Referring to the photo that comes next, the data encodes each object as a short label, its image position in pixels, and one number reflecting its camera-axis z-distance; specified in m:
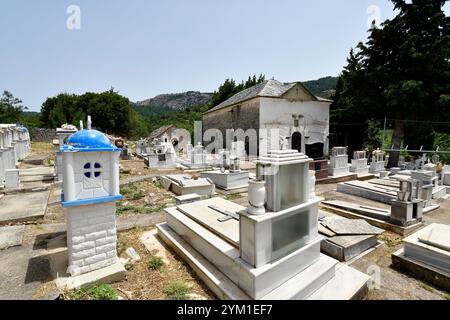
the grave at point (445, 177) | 11.30
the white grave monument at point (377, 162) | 16.44
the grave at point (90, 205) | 3.79
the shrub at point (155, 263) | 4.45
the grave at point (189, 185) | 9.68
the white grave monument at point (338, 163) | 14.41
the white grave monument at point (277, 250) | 3.30
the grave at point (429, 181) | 8.12
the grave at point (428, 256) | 4.04
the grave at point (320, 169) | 12.69
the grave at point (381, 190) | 8.10
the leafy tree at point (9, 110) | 38.66
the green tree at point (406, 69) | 17.27
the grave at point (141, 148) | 24.76
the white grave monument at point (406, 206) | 6.23
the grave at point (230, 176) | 11.19
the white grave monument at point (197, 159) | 17.53
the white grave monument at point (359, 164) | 15.70
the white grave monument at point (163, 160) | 17.33
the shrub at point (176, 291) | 3.60
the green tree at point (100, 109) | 43.78
